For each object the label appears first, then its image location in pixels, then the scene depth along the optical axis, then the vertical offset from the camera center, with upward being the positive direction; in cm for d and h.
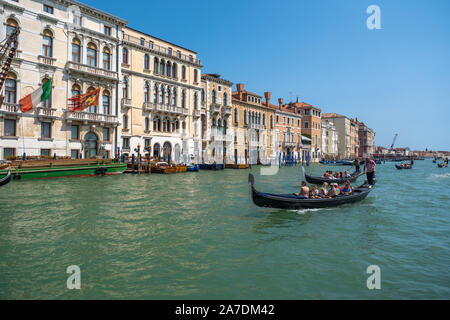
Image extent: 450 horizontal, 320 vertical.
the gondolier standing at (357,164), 2010 -35
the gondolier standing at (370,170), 1269 -46
